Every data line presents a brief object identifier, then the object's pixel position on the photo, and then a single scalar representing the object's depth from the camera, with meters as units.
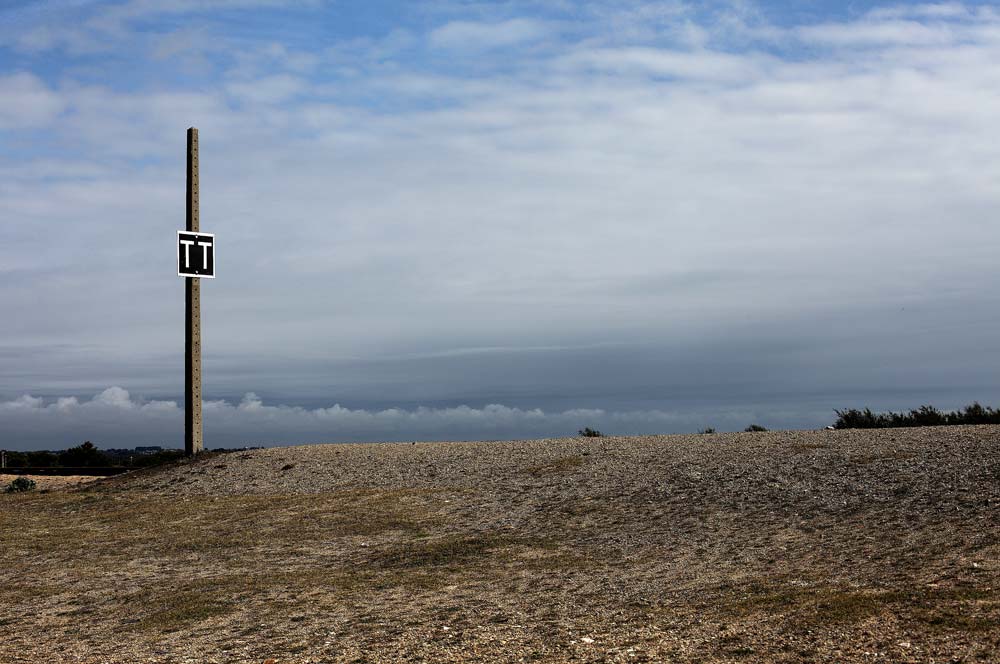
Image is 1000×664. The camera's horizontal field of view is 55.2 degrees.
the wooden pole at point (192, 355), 26.47
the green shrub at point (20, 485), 24.61
